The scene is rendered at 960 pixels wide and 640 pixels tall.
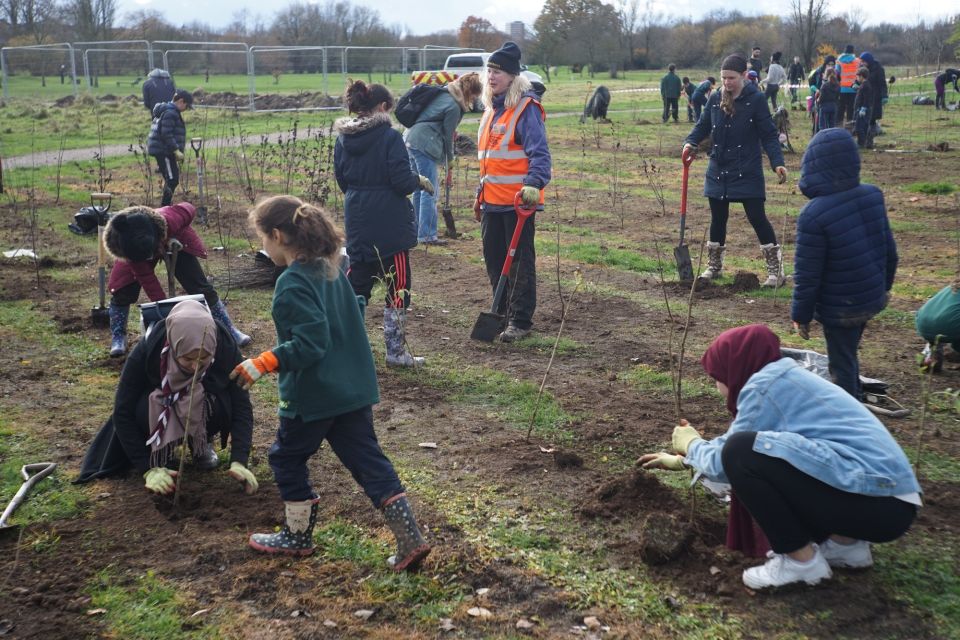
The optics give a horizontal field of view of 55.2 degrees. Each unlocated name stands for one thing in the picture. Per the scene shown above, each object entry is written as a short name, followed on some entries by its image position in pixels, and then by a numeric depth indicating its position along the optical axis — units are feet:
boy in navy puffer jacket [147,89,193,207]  37.14
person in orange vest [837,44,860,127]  62.44
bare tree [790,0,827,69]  103.30
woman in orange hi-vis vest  20.42
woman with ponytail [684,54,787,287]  24.54
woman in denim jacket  10.05
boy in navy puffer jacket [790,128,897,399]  14.69
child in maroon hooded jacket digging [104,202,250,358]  17.11
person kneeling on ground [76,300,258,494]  13.41
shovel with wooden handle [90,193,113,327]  22.88
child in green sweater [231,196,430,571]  10.92
